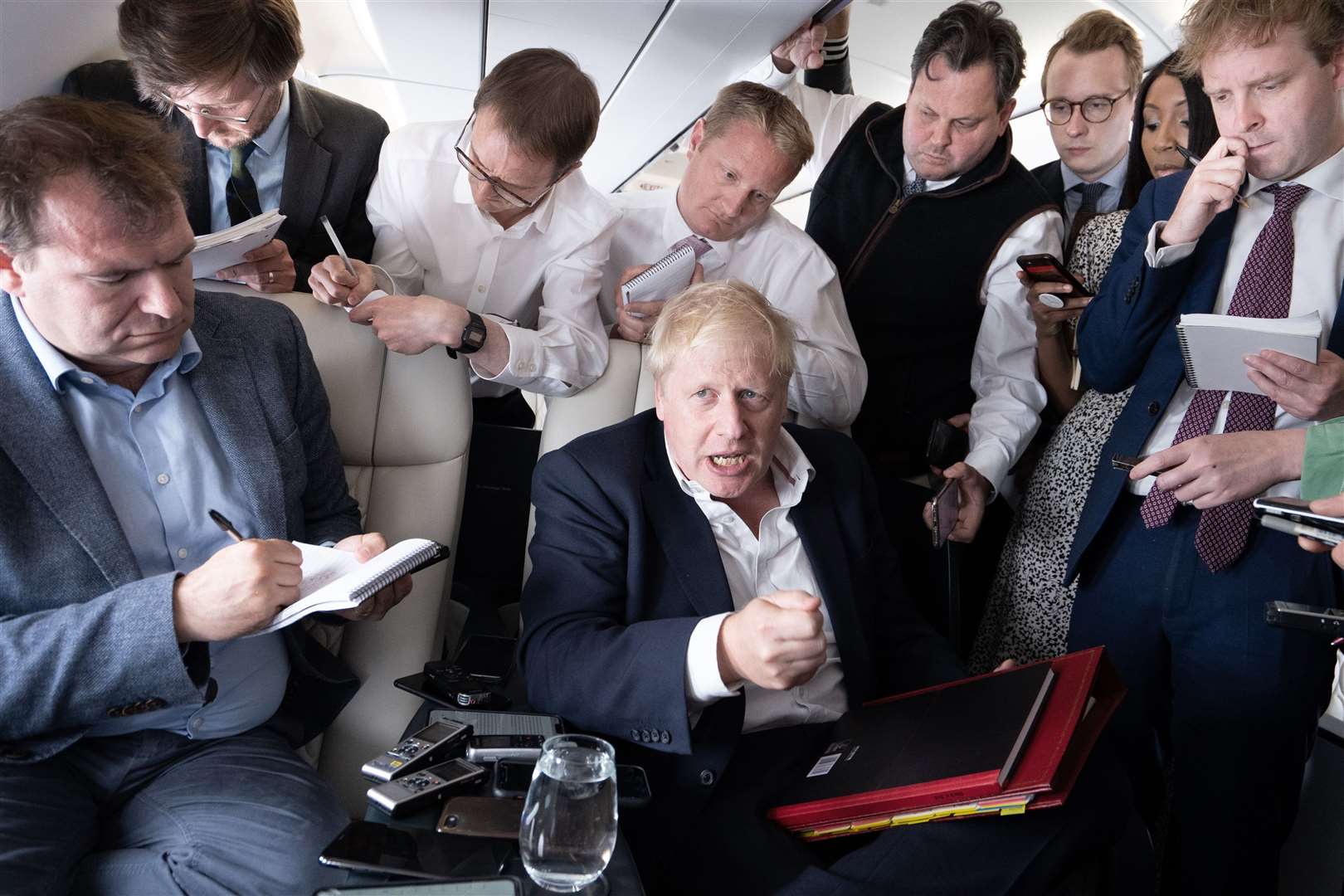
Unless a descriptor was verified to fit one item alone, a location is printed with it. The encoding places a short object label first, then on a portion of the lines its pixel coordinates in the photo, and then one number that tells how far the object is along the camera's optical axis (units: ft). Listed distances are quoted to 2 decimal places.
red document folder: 4.89
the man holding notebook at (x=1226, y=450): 6.21
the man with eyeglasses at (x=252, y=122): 6.87
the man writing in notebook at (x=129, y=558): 4.88
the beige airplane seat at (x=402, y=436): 7.16
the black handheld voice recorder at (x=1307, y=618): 4.98
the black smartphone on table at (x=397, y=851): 4.11
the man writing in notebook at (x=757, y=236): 8.27
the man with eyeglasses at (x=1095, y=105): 9.77
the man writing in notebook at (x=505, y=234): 7.48
